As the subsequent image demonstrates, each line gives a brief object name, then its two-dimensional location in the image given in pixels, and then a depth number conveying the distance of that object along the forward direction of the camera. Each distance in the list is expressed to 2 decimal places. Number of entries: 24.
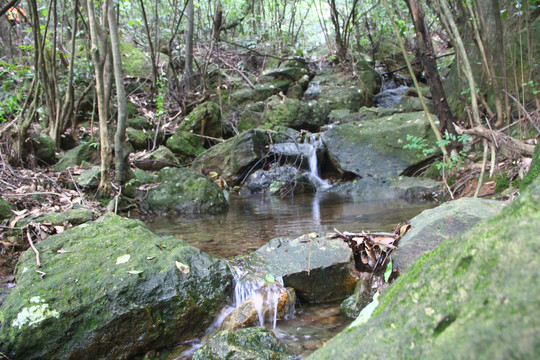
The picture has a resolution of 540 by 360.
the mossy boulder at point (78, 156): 7.26
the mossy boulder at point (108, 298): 2.34
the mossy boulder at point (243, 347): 2.21
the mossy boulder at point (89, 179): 6.16
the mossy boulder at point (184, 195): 6.96
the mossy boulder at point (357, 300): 2.89
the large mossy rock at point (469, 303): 0.69
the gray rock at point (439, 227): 2.98
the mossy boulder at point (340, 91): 12.98
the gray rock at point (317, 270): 3.18
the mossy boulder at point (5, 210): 4.20
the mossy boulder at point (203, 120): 10.62
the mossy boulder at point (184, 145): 10.16
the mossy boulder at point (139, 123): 10.67
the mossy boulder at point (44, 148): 7.00
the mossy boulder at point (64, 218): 4.15
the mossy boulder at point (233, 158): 9.64
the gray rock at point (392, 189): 7.00
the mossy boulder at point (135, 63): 12.88
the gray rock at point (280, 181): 9.09
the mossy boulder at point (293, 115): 11.45
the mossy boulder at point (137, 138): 9.65
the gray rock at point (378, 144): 8.52
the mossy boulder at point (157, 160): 8.84
